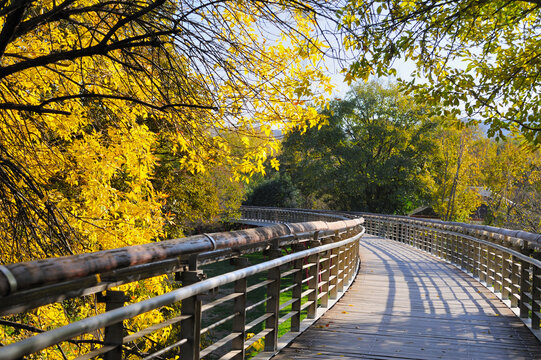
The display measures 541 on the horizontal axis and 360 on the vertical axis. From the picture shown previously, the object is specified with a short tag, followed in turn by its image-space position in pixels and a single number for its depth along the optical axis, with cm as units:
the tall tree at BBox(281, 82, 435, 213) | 4606
